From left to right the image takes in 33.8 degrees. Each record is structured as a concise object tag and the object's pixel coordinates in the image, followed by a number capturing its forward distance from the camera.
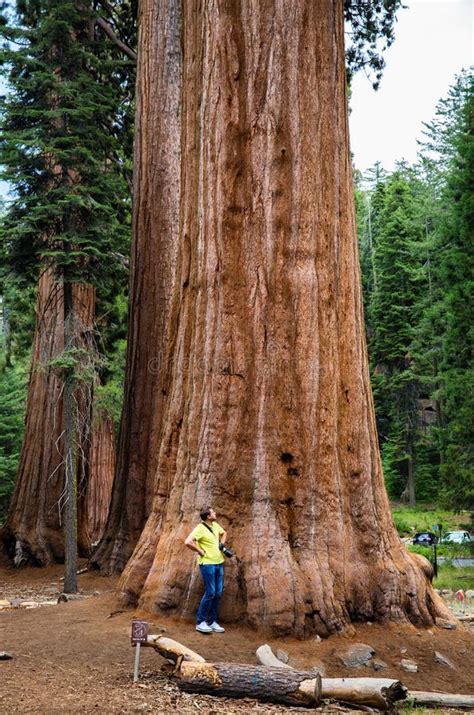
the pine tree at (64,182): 12.80
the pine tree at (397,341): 46.97
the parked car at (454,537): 27.81
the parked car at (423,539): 26.91
